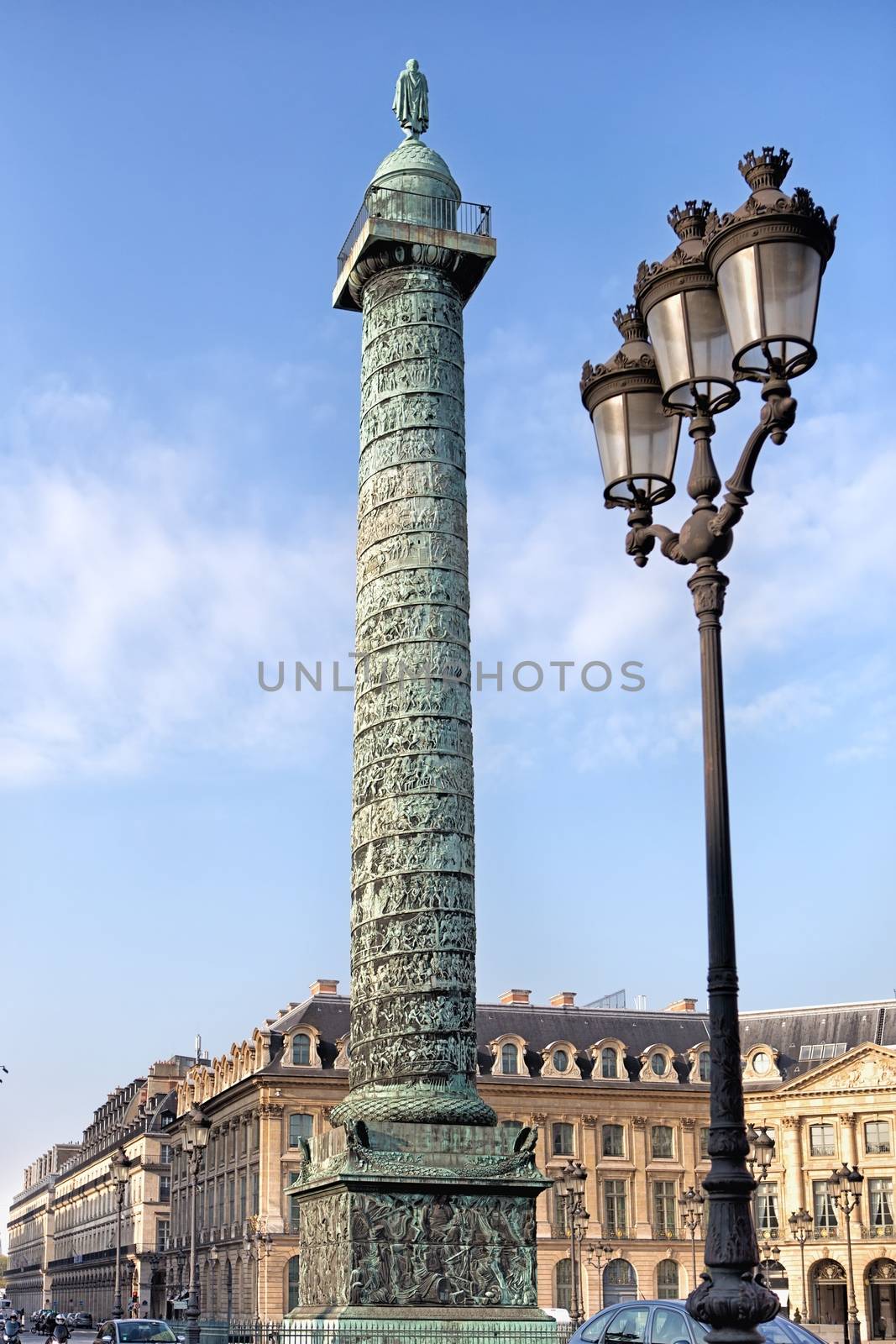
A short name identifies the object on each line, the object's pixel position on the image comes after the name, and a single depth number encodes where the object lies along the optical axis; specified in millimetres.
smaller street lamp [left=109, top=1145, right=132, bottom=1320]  35938
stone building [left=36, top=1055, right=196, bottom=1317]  69875
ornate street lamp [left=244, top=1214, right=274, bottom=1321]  46781
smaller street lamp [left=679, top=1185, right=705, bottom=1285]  43312
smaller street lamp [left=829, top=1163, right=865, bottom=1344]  32406
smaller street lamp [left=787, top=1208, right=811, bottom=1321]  48750
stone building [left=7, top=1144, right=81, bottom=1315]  116500
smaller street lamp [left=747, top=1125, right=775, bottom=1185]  27906
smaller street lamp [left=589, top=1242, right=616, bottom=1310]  50062
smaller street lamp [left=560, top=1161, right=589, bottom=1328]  32438
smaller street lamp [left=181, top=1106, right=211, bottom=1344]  28031
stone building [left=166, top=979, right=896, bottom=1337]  49094
